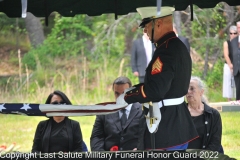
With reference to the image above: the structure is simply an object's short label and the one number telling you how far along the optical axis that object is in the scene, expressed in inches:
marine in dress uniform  418.7
